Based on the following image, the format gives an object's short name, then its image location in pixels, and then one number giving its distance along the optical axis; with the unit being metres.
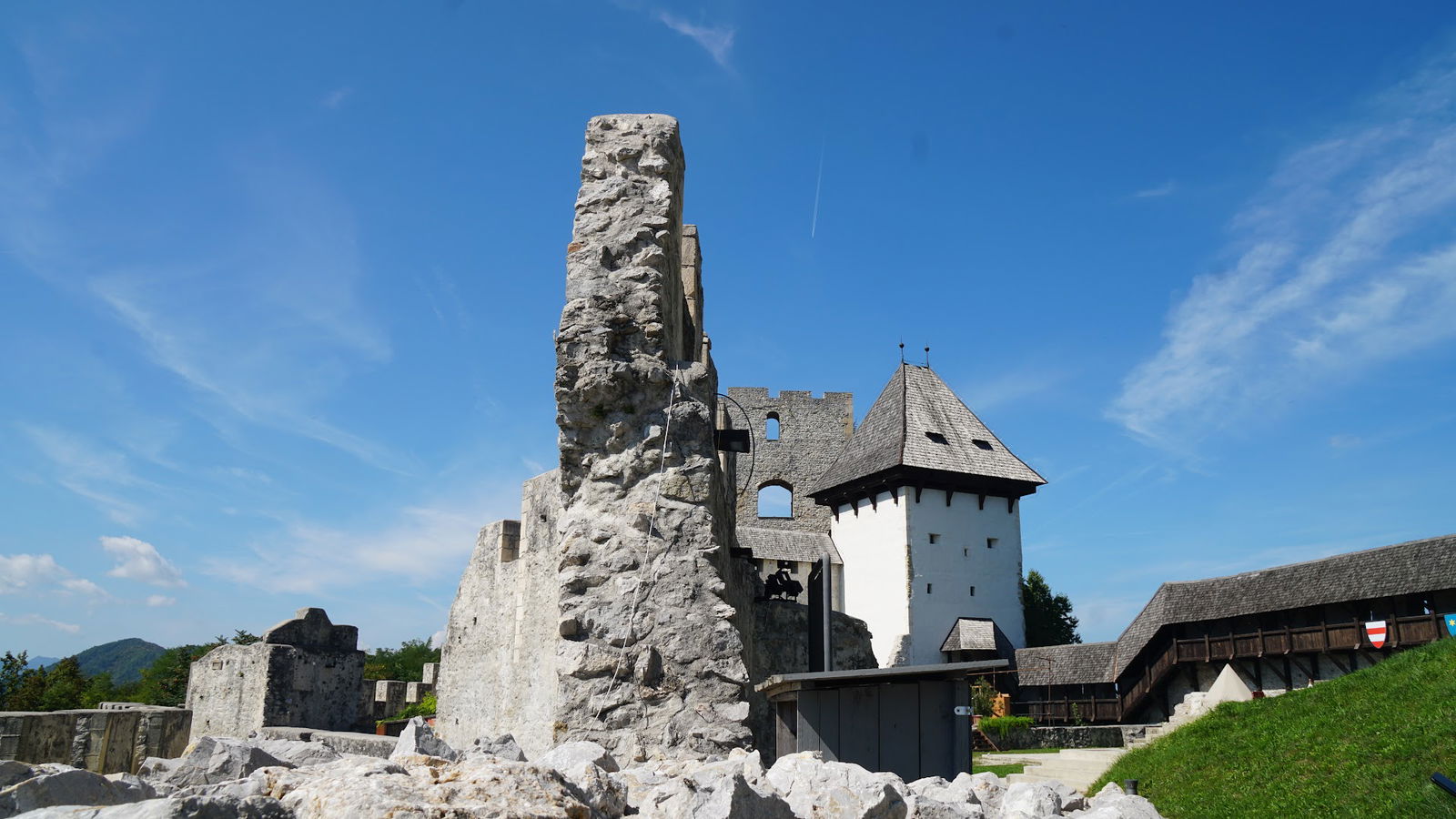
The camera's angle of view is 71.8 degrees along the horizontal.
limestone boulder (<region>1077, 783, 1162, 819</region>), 3.60
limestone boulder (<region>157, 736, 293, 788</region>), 3.33
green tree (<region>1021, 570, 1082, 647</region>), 33.91
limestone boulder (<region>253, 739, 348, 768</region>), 3.70
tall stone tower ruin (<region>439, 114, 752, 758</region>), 5.05
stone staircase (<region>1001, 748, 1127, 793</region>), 13.57
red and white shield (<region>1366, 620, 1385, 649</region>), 18.34
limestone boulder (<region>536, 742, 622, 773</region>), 3.48
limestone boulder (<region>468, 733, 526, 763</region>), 3.83
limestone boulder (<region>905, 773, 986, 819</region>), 3.37
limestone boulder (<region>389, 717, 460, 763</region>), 3.54
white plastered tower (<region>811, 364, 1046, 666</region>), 27.52
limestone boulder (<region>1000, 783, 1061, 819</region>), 3.71
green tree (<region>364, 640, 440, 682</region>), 44.32
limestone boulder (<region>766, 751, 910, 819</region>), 3.23
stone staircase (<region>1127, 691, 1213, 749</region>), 15.46
